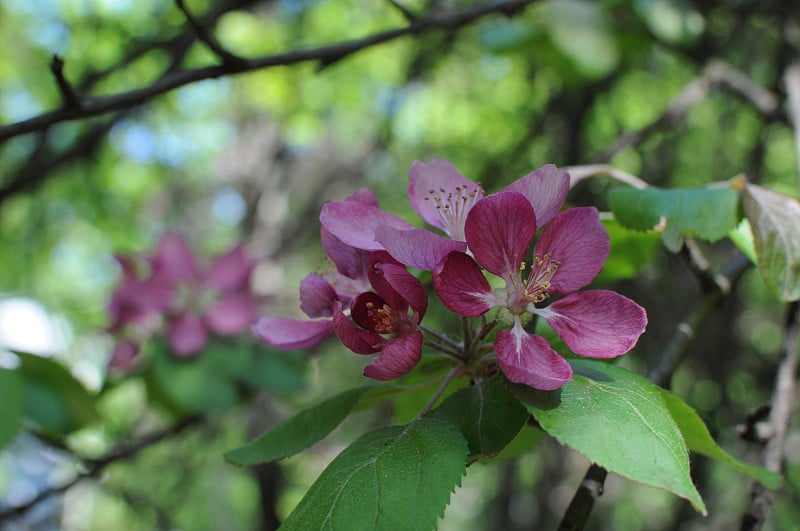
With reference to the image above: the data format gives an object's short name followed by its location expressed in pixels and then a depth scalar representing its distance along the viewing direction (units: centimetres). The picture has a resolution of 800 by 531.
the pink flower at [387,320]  24
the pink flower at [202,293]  59
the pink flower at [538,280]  24
